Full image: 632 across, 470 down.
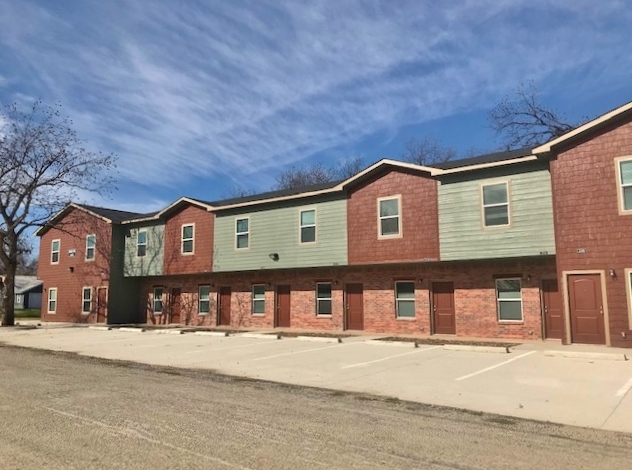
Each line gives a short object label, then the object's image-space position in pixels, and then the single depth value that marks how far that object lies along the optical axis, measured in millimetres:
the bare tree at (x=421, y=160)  43456
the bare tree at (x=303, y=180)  49028
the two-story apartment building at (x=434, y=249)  14484
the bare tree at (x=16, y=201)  26953
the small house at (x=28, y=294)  64500
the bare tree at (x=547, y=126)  31328
